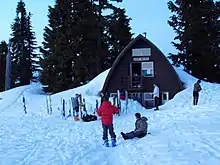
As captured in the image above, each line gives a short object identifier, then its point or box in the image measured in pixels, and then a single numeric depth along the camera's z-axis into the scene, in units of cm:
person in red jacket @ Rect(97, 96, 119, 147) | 1108
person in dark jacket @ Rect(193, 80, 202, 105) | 2061
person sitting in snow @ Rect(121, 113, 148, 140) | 1157
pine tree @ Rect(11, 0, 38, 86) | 4925
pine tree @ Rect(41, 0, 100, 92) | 3544
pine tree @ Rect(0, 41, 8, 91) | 4828
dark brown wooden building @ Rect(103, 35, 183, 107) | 3020
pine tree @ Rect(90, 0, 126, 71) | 3659
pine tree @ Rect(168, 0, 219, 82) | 3672
